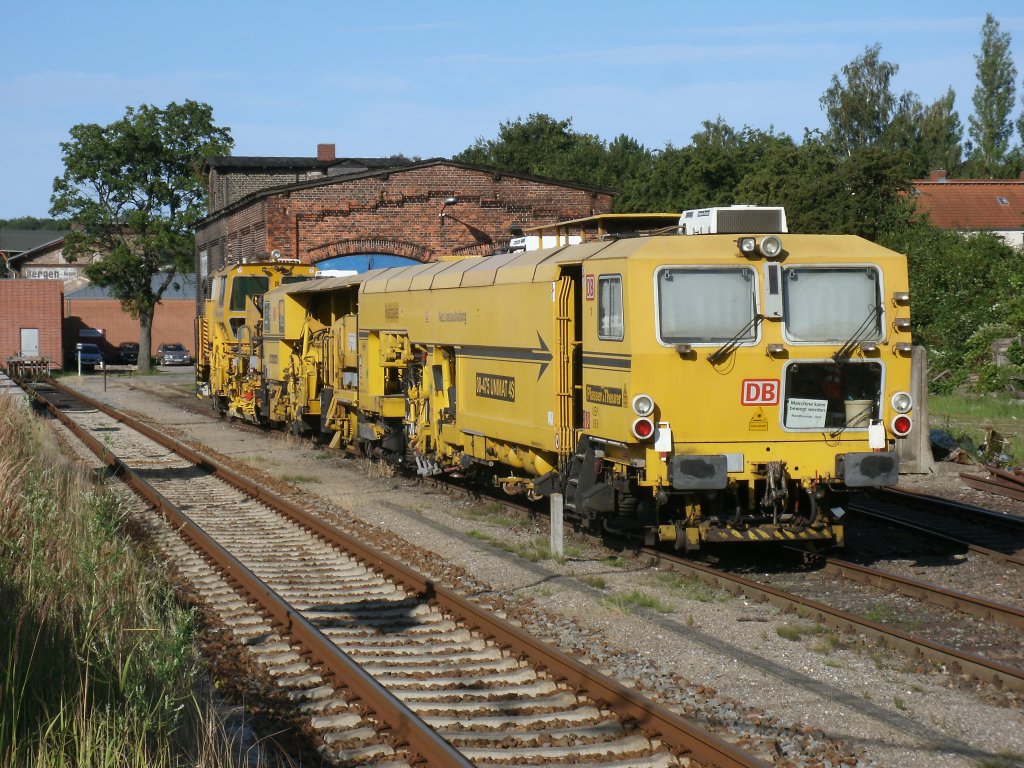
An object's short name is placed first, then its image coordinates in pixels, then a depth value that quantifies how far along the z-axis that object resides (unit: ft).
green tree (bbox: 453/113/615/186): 343.67
